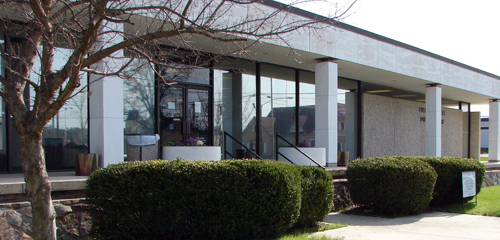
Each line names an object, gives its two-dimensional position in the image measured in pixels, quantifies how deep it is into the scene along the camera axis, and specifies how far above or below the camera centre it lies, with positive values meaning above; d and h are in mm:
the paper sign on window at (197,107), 13245 +378
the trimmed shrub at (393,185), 10102 -1496
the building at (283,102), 10492 +567
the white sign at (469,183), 11328 -1653
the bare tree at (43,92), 4746 +302
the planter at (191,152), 11070 -806
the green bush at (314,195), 8094 -1407
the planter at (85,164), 8656 -861
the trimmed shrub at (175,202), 6965 -1286
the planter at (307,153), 13562 -1087
